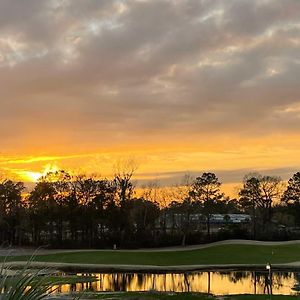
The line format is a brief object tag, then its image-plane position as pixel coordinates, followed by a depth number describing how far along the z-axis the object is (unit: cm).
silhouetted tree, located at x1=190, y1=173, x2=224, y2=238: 6723
